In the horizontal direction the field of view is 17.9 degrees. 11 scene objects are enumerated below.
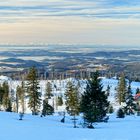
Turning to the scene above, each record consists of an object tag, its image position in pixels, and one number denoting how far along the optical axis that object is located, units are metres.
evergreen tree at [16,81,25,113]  105.99
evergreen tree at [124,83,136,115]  83.93
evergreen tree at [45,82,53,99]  111.06
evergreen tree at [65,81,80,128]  72.50
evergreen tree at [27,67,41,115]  72.94
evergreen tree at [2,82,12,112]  100.31
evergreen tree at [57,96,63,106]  128.75
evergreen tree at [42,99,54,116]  76.88
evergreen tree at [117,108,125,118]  64.32
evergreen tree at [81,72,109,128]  49.22
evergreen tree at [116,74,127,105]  105.56
